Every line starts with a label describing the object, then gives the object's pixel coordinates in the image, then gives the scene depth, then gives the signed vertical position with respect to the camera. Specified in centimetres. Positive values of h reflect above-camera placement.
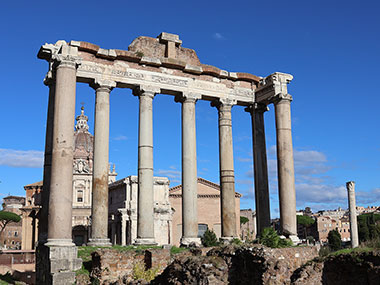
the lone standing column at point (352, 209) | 3666 +103
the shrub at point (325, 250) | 1690 -109
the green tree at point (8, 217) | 7569 +152
